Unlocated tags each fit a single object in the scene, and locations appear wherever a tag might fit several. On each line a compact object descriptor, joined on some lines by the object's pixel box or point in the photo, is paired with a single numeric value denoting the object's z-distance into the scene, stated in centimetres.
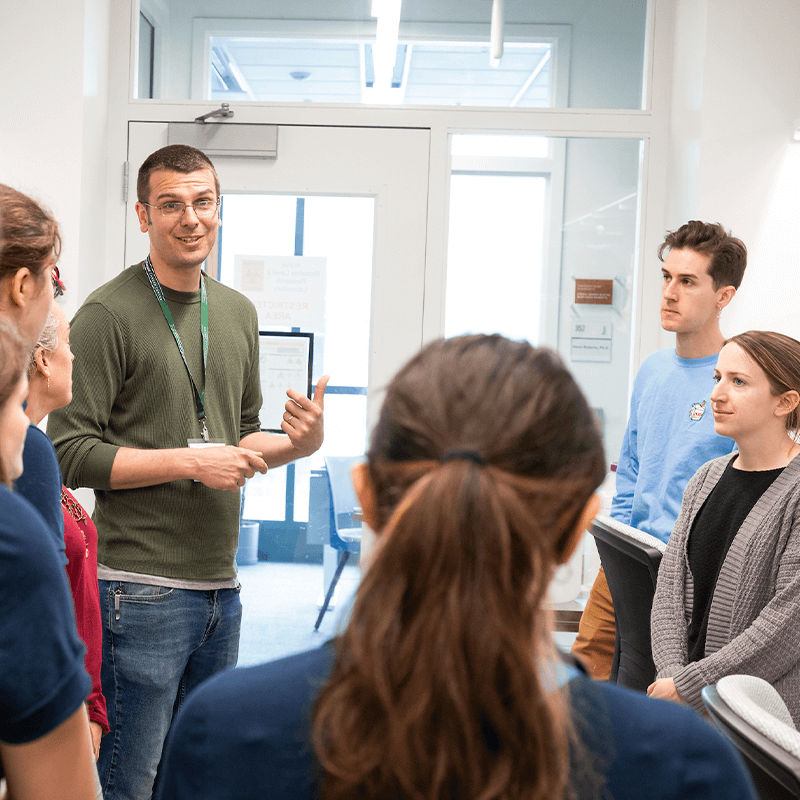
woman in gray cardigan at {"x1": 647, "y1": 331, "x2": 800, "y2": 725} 171
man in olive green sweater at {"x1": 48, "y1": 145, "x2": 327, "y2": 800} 164
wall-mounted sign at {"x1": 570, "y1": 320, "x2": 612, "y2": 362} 320
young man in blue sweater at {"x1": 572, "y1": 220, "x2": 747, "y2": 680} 227
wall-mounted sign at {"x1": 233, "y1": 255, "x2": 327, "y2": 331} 314
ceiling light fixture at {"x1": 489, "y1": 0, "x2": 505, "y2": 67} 315
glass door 313
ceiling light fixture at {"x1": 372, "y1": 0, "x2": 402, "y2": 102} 316
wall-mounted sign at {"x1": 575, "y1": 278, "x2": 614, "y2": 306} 320
